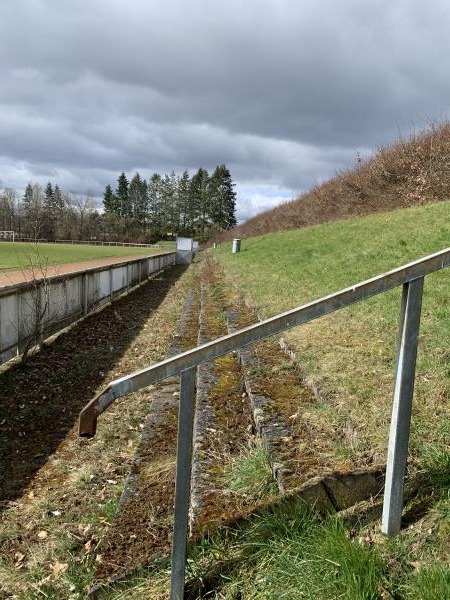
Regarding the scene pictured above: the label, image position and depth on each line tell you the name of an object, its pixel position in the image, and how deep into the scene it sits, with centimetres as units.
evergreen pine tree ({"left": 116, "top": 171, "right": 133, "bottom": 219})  11556
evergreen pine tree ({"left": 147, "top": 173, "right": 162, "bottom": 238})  10981
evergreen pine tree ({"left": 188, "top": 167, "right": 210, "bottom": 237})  10000
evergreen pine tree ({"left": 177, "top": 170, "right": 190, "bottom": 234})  10469
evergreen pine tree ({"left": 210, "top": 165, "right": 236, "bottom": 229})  9962
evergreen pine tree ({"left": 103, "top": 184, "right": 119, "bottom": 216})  11788
